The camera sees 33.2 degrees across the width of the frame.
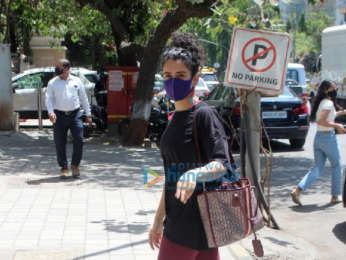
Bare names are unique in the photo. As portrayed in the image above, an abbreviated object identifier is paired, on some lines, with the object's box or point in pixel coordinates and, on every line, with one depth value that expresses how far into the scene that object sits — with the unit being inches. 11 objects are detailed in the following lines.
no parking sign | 233.6
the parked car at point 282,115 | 492.4
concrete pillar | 597.6
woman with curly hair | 112.6
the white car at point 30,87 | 729.0
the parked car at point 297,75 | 1019.7
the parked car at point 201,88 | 948.1
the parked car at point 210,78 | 1206.3
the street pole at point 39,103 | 652.4
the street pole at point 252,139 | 251.1
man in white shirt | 339.3
